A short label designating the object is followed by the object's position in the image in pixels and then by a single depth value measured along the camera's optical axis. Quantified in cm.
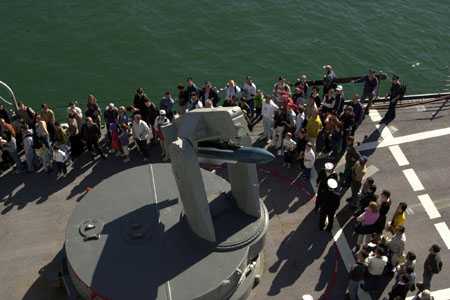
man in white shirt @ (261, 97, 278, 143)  2058
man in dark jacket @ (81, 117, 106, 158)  2014
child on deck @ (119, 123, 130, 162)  2044
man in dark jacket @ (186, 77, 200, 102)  2241
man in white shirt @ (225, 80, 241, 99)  2227
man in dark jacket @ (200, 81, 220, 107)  2228
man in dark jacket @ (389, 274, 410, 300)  1431
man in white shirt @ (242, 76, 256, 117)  2244
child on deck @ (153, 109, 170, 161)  2025
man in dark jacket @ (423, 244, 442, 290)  1472
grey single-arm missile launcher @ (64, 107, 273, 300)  1431
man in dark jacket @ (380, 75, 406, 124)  2220
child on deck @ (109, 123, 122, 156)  2050
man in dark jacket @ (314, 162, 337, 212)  1729
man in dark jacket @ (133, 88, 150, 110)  2144
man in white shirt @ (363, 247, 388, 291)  1464
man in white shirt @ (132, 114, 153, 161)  2005
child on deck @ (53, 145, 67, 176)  1958
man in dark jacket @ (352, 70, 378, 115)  2266
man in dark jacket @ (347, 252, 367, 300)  1476
